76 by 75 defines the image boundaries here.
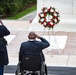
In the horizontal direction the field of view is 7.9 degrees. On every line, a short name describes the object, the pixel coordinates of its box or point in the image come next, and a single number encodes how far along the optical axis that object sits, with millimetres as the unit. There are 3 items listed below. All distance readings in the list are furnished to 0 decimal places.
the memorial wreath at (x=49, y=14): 17475
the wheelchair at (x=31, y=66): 10937
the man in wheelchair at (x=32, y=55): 10960
